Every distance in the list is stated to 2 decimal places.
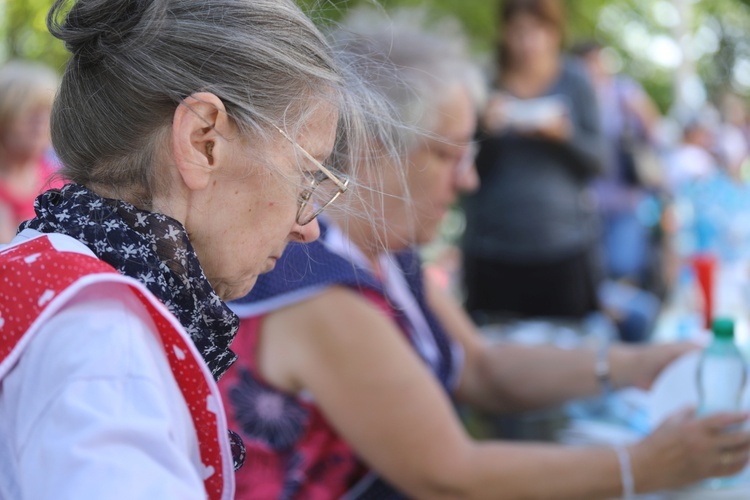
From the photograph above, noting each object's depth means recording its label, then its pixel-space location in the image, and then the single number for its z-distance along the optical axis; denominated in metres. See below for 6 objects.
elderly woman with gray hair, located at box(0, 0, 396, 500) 0.71
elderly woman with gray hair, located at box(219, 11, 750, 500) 1.52
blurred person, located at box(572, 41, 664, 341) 5.40
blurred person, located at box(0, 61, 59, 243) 3.90
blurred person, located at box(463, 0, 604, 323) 3.50
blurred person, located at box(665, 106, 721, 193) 7.79
